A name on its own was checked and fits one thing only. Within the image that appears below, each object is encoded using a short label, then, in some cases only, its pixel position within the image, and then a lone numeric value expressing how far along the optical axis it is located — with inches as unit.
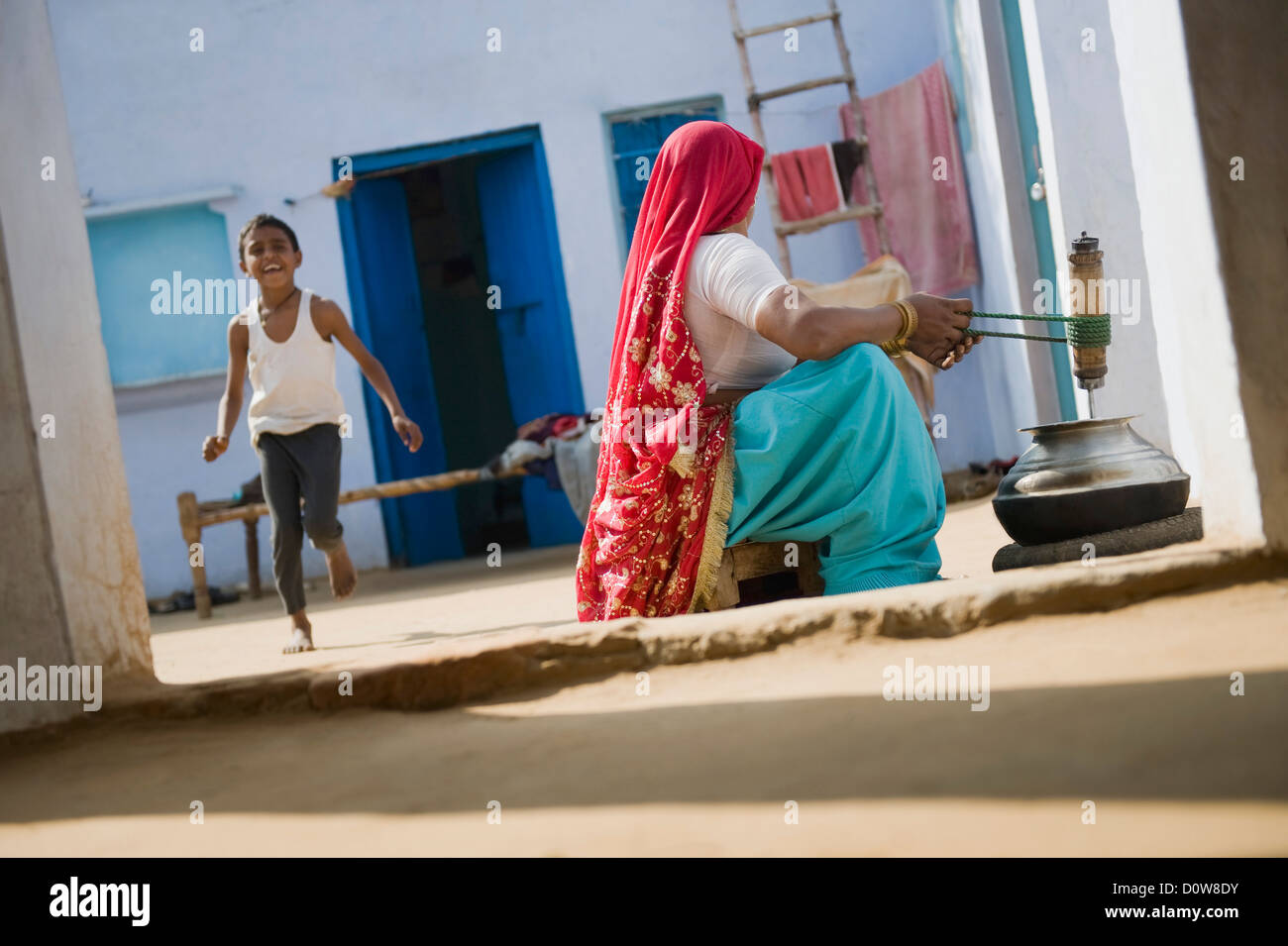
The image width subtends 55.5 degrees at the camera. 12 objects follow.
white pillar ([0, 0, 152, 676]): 114.3
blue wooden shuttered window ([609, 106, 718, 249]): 343.3
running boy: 185.3
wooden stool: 123.3
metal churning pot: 117.6
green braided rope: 122.1
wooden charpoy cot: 304.5
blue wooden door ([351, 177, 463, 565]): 354.0
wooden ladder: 314.8
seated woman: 119.3
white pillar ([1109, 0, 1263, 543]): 95.4
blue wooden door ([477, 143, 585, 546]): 346.3
